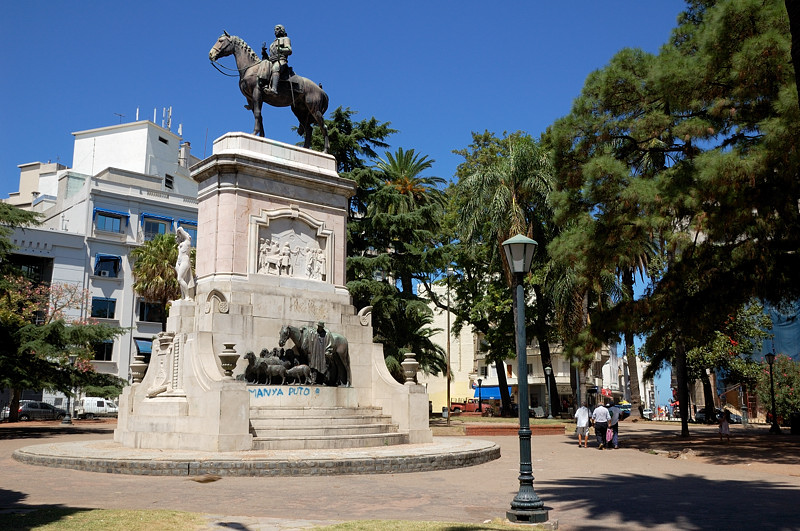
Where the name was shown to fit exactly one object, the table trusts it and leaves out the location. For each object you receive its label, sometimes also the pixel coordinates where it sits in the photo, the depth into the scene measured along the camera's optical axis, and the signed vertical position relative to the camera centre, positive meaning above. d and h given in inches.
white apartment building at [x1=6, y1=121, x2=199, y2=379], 2006.6 +441.5
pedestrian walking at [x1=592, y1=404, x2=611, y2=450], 856.9 -33.5
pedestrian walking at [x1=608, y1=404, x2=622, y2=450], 857.7 -37.0
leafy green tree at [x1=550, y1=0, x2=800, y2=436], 655.1 +226.6
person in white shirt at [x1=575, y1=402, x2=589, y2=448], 885.5 -32.4
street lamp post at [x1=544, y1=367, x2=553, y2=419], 1566.1 +43.0
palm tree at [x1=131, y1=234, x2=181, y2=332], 1514.5 +255.1
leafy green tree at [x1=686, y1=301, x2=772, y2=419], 1553.9 +95.1
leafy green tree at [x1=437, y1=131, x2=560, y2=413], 1371.8 +330.6
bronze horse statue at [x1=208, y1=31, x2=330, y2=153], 813.2 +345.8
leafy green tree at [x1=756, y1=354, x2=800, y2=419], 1411.2 +13.7
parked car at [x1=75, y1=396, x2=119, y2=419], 1863.9 -36.4
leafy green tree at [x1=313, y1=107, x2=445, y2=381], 1285.7 +283.8
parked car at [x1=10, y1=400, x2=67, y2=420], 1708.5 -43.2
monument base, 623.8 +71.3
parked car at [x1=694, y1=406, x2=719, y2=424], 1758.9 -62.2
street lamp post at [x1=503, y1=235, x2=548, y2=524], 333.4 -7.8
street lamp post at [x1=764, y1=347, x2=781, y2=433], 1201.4 -42.4
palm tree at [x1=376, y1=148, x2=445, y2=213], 1704.0 +511.2
